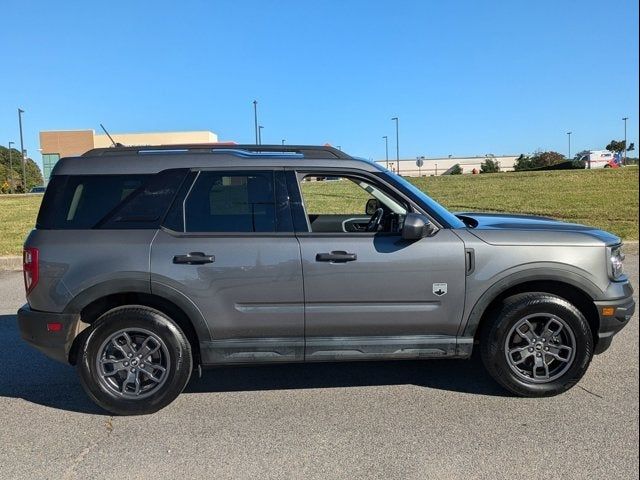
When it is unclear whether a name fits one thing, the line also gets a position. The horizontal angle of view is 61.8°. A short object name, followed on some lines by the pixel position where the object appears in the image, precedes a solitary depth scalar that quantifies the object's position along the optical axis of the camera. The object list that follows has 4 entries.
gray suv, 3.74
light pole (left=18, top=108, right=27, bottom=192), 44.10
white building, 97.00
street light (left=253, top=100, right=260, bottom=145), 37.47
